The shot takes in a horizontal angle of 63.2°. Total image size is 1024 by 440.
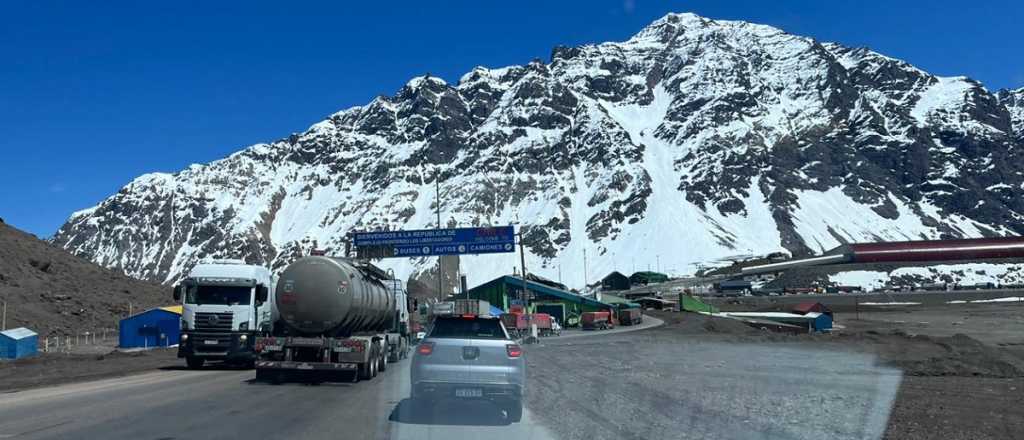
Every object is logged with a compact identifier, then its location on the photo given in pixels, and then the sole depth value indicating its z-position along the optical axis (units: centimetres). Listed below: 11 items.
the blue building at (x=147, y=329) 4356
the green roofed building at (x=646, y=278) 16812
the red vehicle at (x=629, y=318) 7690
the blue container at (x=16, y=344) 3353
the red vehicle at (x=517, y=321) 5449
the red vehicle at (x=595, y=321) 7338
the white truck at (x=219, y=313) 2606
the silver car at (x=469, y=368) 1355
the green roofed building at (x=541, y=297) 8575
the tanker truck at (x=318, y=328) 2105
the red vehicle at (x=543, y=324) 6279
